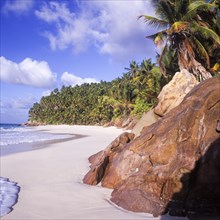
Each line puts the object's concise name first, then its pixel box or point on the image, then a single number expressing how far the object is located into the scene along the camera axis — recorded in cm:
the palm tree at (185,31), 1906
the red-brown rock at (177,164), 567
